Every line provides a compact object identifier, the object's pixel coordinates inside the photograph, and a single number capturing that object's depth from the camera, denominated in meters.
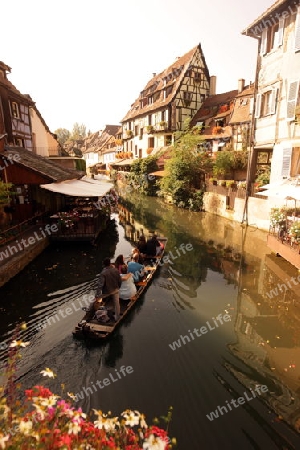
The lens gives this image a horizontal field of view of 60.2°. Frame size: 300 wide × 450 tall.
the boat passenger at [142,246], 11.27
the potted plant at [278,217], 11.52
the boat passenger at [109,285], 6.94
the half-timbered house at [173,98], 33.88
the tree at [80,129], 127.95
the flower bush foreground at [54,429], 1.86
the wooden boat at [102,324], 6.35
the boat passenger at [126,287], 7.86
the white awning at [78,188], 13.27
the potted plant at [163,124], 34.34
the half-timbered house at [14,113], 18.06
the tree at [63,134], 107.31
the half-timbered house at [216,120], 27.64
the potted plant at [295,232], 9.98
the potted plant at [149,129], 37.00
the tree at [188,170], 24.06
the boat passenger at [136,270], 8.88
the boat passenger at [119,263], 8.17
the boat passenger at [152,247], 11.20
